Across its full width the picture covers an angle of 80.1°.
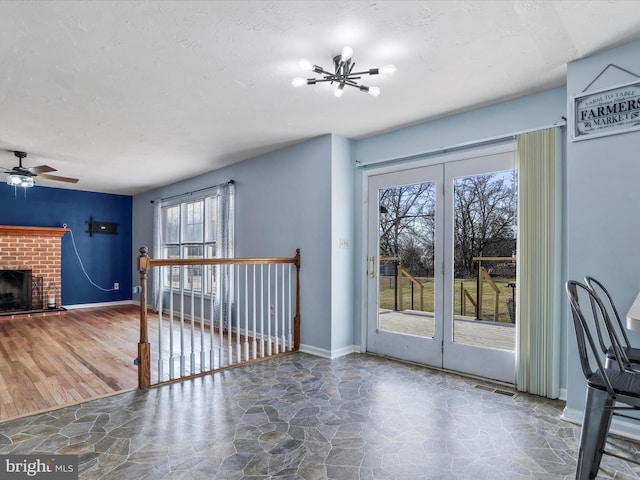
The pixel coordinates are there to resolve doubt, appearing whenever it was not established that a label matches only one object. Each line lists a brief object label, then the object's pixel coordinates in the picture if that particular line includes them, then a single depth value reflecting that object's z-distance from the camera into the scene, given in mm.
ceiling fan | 4688
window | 5547
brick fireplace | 6762
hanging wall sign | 2363
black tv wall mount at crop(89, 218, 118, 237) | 7797
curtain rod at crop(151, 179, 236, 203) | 5484
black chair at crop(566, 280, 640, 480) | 1496
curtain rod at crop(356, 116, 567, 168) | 2975
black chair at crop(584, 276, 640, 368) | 1902
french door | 3295
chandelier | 2391
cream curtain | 2918
